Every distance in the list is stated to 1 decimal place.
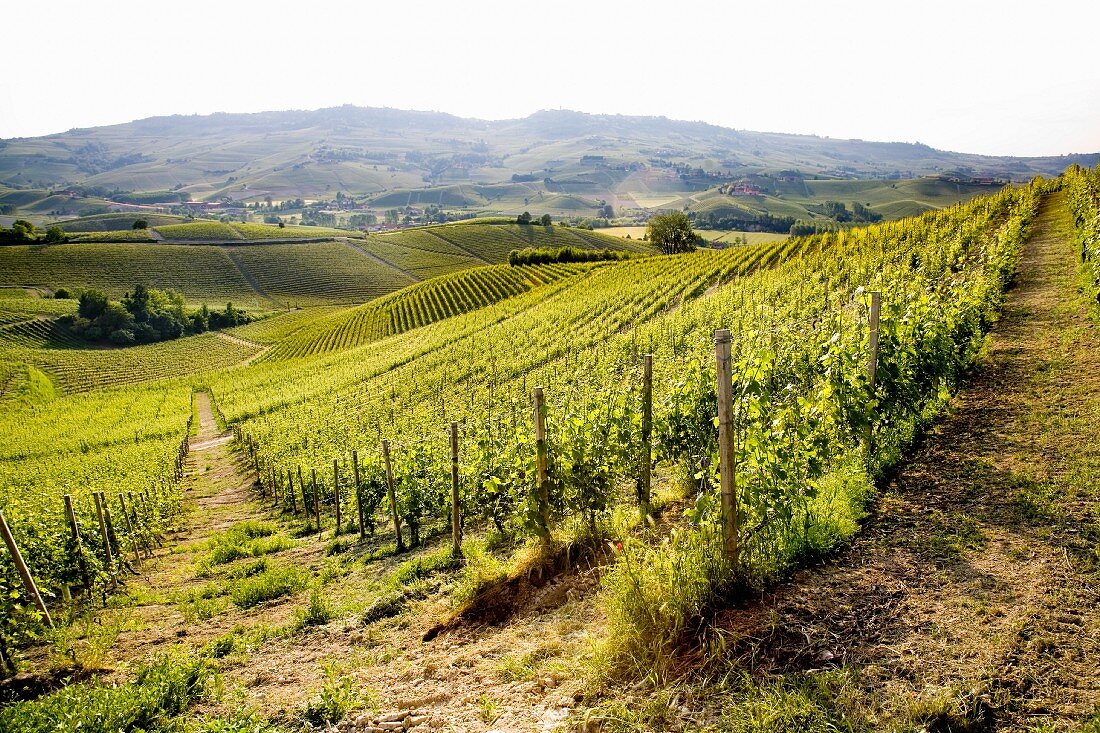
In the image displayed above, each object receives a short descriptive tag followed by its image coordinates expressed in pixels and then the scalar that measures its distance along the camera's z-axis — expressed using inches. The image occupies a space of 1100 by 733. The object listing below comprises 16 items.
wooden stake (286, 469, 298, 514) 608.1
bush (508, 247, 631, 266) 3442.4
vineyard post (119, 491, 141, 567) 455.5
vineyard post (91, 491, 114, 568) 379.9
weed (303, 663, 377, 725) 190.4
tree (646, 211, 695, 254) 3506.4
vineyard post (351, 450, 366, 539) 462.9
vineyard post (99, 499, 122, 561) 433.4
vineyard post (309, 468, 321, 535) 540.4
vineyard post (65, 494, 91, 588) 329.4
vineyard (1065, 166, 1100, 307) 530.8
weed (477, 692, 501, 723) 167.2
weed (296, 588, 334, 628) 295.1
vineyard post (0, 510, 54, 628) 252.6
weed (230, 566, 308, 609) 343.6
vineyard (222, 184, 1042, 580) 225.8
